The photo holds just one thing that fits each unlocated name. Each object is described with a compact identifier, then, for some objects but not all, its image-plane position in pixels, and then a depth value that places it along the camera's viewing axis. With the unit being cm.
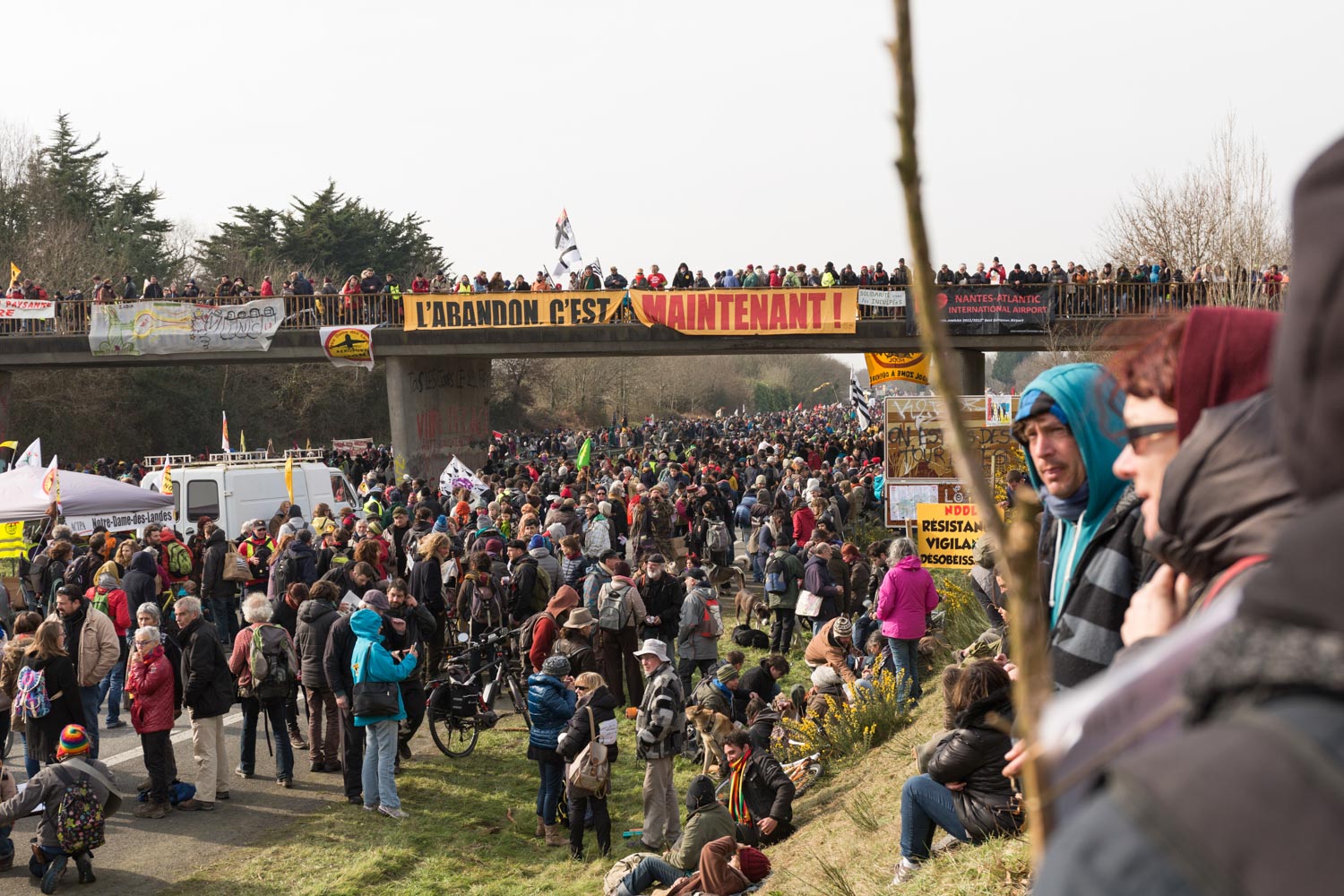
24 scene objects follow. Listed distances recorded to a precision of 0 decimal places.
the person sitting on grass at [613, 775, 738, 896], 764
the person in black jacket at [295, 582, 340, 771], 1040
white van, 1930
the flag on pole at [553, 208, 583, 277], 3238
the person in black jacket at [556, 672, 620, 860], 921
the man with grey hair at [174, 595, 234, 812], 989
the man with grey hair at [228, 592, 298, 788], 1027
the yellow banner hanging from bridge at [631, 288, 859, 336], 2705
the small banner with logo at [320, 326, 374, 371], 2989
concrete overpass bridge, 2628
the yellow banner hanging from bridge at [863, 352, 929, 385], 2745
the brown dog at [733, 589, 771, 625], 1664
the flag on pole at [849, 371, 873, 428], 2642
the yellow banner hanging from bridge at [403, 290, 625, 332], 2883
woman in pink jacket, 1093
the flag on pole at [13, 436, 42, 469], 1725
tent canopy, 1566
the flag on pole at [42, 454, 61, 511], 1567
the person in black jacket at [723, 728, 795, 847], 860
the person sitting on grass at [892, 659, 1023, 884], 595
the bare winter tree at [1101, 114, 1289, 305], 1986
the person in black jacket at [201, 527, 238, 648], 1459
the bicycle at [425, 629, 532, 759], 1180
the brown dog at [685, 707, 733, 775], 900
